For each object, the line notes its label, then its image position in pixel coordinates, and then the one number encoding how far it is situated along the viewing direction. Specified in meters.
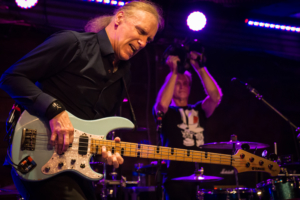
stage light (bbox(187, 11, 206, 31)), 5.11
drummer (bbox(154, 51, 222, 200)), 4.00
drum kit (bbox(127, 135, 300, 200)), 3.15
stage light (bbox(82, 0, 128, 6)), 4.77
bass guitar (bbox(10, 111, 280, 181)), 1.61
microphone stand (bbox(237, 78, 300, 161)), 4.00
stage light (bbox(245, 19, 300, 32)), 5.49
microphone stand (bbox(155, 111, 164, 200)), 3.16
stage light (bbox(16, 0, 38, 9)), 4.39
